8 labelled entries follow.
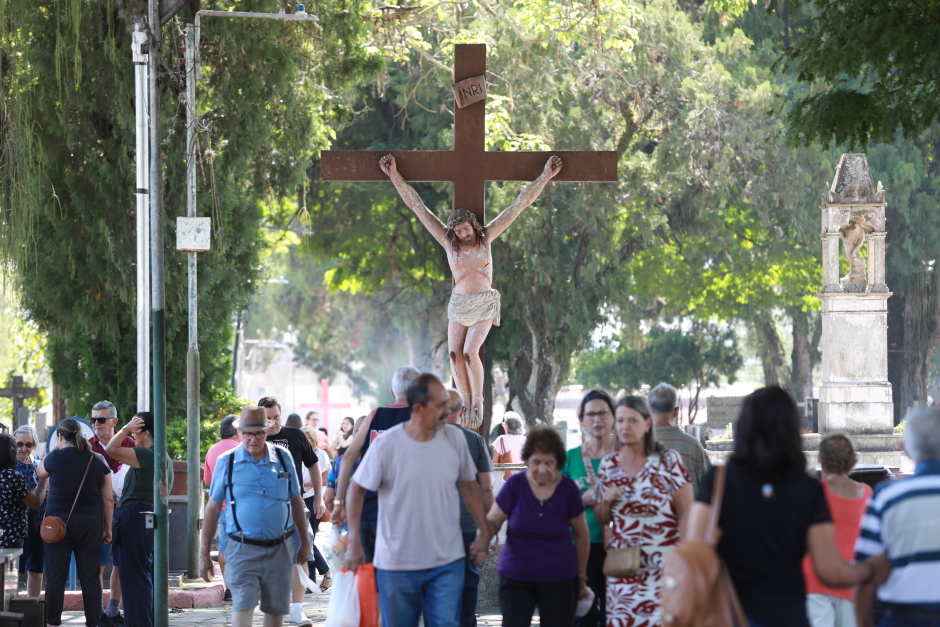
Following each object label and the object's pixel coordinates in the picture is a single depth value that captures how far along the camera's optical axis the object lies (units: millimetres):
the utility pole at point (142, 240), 25547
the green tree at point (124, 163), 30172
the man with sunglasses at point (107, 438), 19875
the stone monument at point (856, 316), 45062
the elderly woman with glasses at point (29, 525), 21016
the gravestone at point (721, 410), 63687
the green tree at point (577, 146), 50687
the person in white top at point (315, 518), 22281
